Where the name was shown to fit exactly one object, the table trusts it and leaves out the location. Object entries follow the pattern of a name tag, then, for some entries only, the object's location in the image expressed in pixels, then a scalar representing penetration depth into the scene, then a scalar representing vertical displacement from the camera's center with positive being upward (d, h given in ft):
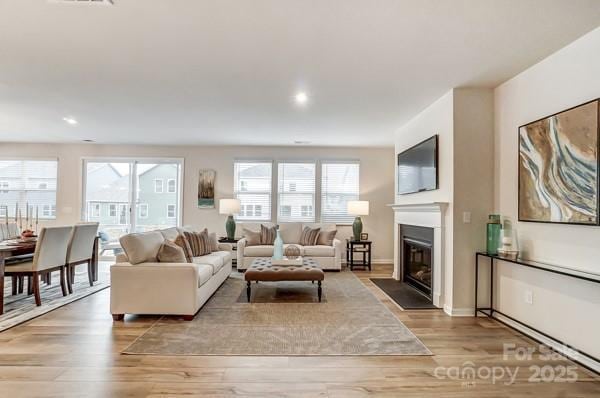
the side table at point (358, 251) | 22.31 -2.73
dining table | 12.16 -1.66
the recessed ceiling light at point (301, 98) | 13.47 +4.50
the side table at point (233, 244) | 22.54 -2.35
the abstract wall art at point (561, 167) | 8.54 +1.28
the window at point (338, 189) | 24.77 +1.49
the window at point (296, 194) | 24.75 +1.09
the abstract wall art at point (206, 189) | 24.47 +1.32
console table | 8.17 -1.50
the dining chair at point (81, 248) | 15.48 -2.00
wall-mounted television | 14.39 +2.04
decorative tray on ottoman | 14.85 -2.29
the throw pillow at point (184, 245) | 13.58 -1.52
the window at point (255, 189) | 24.75 +1.35
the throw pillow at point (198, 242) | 16.38 -1.71
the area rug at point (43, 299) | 11.94 -3.90
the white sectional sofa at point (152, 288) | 11.85 -2.81
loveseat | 21.12 -2.76
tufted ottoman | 13.60 -2.61
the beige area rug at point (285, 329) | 9.42 -3.84
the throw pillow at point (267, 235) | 22.26 -1.72
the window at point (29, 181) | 24.45 +1.69
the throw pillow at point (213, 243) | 18.08 -1.87
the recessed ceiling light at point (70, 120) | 17.63 +4.48
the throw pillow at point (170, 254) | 12.50 -1.72
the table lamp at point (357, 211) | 22.79 -0.08
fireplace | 14.98 -2.29
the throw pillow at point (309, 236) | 22.38 -1.80
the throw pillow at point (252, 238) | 22.09 -1.92
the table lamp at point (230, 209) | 22.89 -0.11
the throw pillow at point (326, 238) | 22.36 -1.86
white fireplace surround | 13.47 -0.65
